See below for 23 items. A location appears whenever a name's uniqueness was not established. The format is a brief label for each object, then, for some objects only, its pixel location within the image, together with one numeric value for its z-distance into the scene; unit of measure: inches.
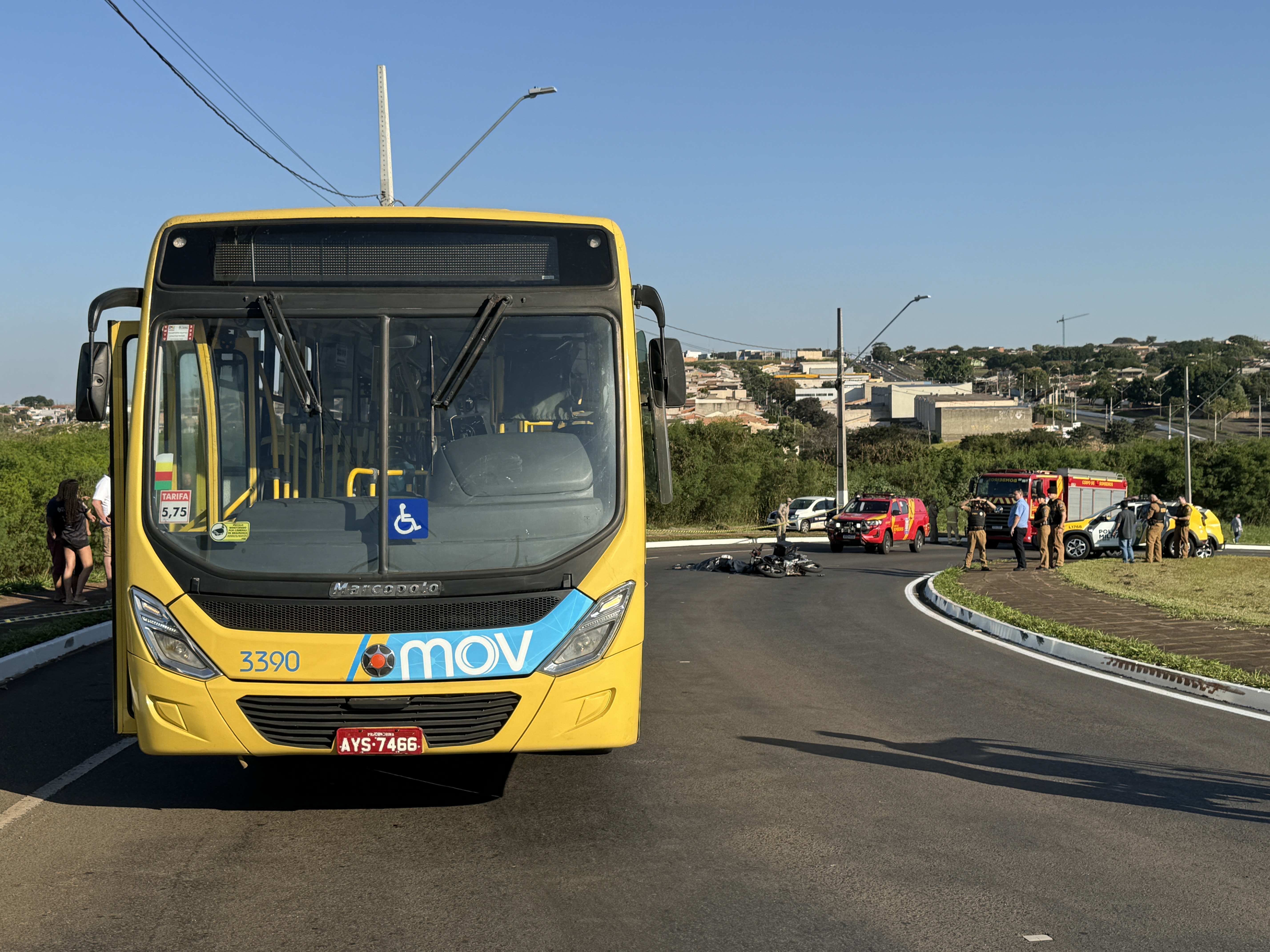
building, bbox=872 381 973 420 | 5787.4
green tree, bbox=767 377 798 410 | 6658.5
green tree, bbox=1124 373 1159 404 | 6131.9
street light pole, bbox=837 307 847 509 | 1695.4
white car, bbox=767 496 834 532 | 1955.0
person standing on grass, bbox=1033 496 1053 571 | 1034.7
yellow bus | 225.5
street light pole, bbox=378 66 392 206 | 870.4
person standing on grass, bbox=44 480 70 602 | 606.5
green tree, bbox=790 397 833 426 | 5369.1
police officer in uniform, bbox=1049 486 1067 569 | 1045.8
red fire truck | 1517.0
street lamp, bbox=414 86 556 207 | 786.8
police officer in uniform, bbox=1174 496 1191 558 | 1244.5
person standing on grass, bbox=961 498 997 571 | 1024.2
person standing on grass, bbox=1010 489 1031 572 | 1040.2
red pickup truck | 1472.7
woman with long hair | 601.0
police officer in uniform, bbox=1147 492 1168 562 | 1186.0
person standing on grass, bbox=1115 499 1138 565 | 1227.9
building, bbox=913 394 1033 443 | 4803.2
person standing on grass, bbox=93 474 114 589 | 586.9
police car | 1371.8
